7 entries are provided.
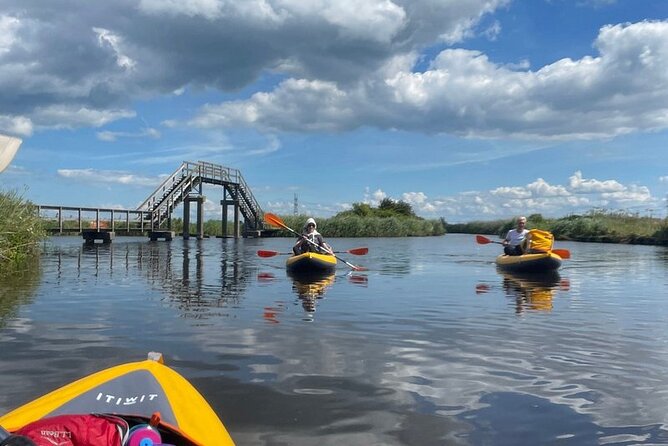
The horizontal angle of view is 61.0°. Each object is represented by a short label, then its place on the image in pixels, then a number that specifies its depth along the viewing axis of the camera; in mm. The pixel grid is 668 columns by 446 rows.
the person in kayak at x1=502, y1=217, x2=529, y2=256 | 17750
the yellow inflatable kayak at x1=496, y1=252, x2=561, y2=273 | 16188
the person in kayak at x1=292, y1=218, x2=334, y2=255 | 17203
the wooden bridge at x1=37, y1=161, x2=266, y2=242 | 35562
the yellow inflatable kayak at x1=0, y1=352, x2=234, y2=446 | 3250
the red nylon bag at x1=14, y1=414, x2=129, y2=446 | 2877
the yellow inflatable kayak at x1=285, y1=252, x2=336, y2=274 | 15875
